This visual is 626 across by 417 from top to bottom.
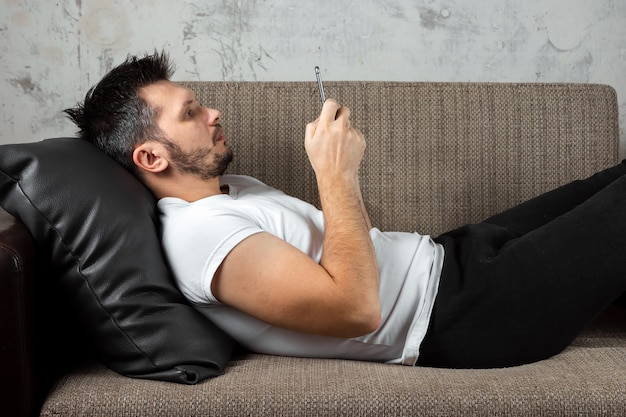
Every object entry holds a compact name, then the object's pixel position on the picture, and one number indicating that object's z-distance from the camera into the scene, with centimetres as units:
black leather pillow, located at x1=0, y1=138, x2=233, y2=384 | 137
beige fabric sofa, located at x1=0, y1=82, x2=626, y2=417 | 198
